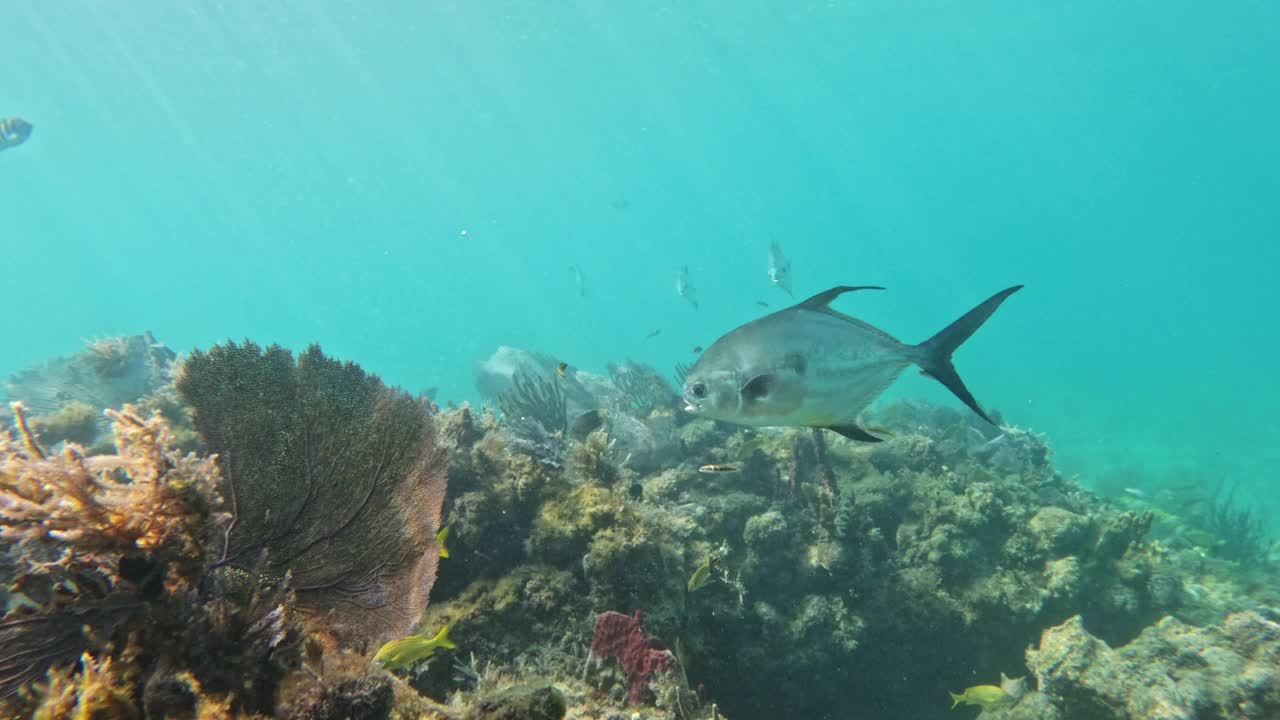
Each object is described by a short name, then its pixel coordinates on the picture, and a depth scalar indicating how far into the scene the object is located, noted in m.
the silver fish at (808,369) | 3.14
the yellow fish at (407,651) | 2.77
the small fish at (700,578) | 4.38
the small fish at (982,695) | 4.89
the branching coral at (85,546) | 1.69
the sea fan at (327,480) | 2.69
